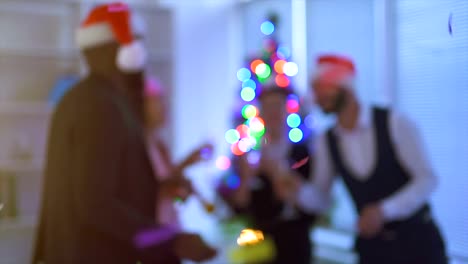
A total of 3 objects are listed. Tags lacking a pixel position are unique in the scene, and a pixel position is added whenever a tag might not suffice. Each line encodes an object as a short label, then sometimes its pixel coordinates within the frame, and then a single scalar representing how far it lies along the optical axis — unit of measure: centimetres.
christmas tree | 575
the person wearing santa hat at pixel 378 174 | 541
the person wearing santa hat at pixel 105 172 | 525
